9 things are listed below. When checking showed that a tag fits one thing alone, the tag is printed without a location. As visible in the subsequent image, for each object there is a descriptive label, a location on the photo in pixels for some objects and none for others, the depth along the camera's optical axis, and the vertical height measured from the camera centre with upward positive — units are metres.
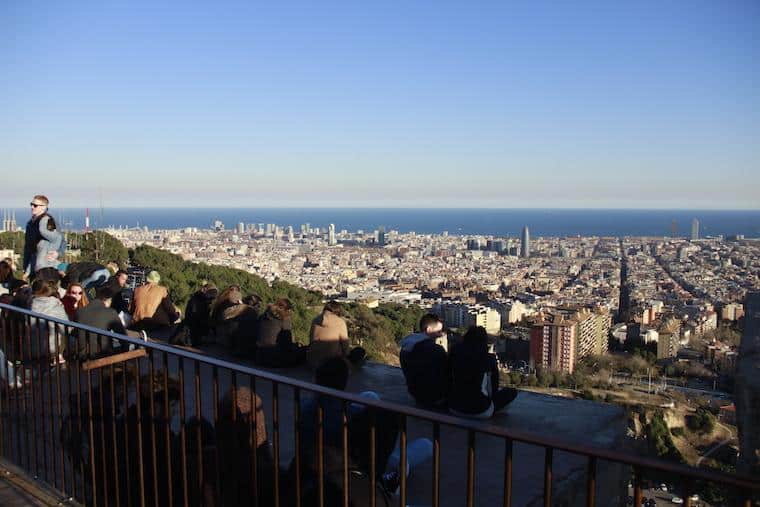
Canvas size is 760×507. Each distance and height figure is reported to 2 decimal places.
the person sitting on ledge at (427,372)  6.01 -1.58
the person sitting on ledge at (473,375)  5.64 -1.52
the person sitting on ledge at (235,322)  8.18 -1.57
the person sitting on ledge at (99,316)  6.82 -1.22
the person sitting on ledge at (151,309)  9.45 -1.59
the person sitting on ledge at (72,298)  7.94 -1.21
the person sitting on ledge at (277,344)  7.76 -1.71
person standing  8.88 -0.54
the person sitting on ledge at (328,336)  7.34 -1.52
